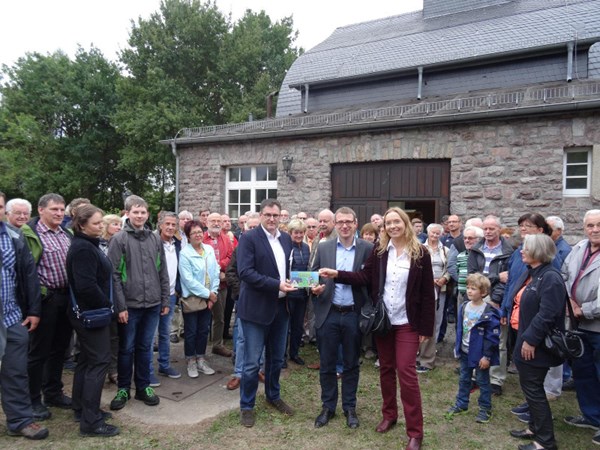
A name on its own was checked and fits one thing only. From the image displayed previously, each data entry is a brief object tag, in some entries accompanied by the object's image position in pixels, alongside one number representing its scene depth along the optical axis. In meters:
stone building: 8.17
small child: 3.91
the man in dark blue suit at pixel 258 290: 3.78
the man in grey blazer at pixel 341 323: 3.82
